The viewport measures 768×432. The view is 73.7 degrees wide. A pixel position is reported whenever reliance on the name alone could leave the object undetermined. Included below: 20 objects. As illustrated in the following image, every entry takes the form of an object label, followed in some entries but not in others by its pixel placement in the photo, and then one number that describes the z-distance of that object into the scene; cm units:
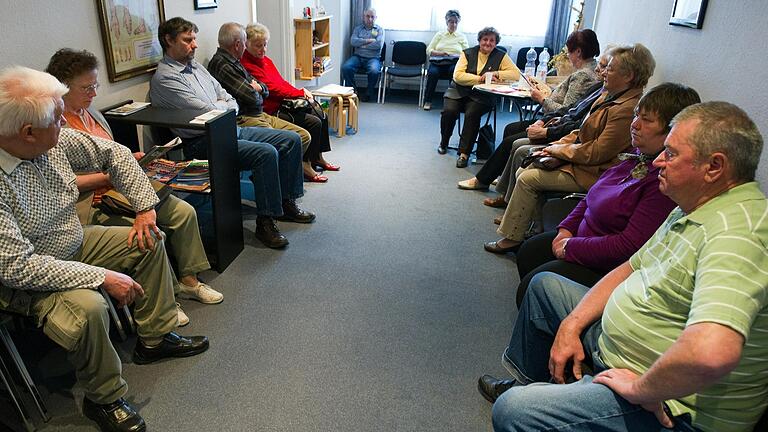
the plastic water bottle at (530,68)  441
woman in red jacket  361
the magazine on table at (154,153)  228
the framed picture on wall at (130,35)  253
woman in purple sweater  179
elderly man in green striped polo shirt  101
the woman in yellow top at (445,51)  638
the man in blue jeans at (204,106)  282
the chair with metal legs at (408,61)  672
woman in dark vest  452
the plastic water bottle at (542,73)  423
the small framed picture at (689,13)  240
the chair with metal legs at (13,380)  160
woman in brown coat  253
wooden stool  506
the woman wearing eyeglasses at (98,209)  202
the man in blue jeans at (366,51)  662
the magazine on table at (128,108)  256
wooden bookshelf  496
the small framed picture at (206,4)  329
